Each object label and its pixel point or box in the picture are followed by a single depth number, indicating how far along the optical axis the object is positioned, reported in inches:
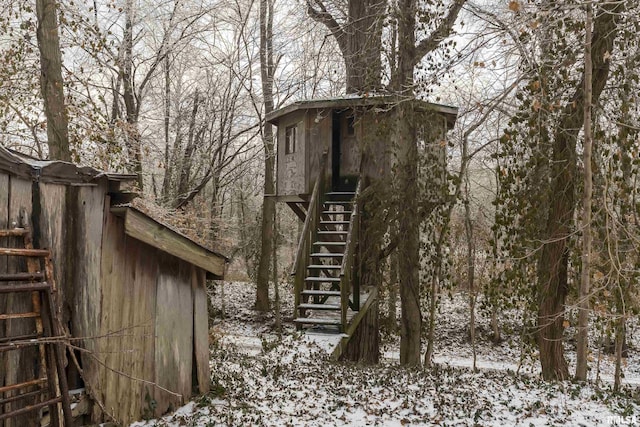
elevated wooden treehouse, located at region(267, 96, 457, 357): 424.8
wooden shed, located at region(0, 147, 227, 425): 183.2
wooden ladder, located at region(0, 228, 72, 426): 174.1
